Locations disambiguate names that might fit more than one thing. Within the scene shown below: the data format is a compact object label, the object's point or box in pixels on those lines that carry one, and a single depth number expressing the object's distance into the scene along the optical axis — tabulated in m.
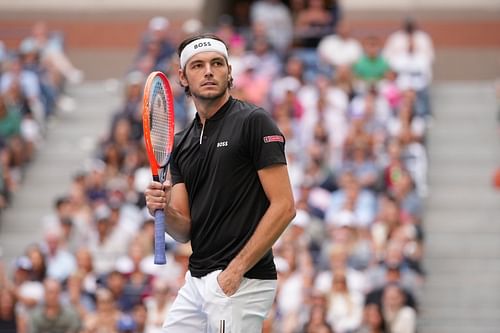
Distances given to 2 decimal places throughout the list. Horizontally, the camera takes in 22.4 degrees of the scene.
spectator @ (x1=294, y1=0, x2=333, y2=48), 18.38
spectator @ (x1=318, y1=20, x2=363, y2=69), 16.91
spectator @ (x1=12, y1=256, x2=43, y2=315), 13.58
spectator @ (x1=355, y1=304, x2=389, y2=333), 12.00
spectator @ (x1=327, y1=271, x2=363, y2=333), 12.31
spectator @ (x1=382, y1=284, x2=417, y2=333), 12.08
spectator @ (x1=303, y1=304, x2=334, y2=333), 11.82
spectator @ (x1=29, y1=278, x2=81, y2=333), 13.01
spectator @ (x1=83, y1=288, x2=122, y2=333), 12.67
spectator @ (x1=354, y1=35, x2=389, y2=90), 16.17
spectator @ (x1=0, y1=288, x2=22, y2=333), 13.36
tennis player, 6.46
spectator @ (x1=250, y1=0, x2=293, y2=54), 18.69
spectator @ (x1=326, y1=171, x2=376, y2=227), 13.77
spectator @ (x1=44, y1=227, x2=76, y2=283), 14.32
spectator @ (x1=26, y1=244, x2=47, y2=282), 14.13
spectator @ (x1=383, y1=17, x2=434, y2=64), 16.73
